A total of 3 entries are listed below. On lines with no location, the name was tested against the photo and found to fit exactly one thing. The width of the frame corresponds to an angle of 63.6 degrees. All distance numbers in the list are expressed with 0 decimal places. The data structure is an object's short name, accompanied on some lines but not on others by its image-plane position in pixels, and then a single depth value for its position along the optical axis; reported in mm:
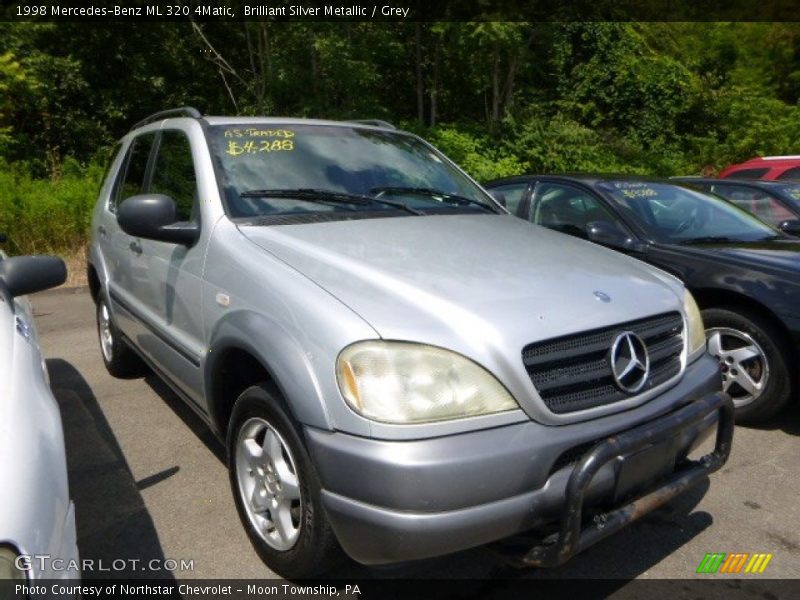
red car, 10102
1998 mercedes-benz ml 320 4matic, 1915
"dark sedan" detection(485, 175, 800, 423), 3689
